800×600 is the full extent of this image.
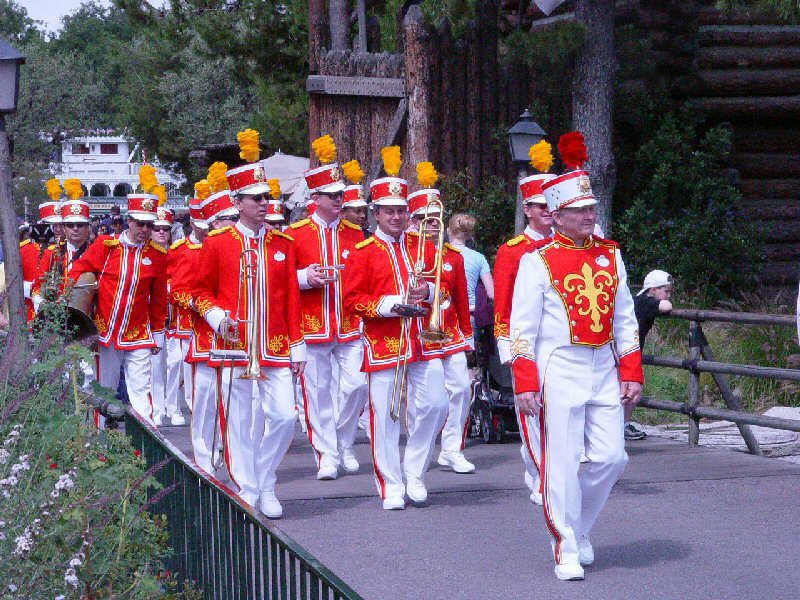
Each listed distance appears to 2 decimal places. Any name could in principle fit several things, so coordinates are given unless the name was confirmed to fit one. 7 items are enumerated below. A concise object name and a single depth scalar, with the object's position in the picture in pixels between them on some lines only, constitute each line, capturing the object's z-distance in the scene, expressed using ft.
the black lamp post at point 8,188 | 32.91
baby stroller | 40.16
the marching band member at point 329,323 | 35.65
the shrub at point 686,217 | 55.62
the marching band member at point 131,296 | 38.19
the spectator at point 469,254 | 39.58
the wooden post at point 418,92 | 56.80
